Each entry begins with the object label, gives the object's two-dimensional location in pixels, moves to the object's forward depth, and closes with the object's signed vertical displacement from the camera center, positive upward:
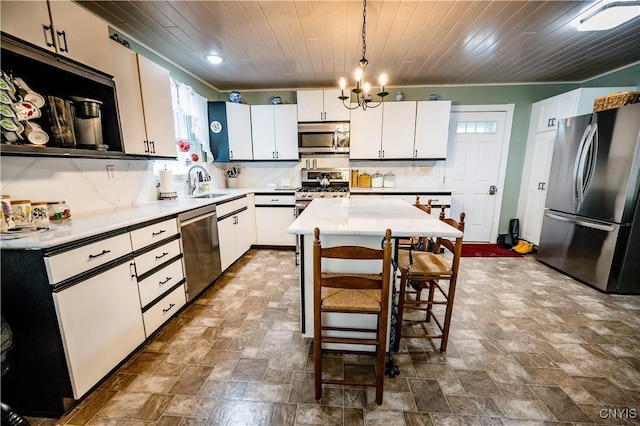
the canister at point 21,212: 1.43 -0.24
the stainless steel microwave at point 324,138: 3.86 +0.52
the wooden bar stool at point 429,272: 1.70 -0.68
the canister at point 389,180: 4.22 -0.14
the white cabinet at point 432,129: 3.76 +0.65
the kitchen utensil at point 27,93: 1.47 +0.47
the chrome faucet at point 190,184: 3.16 -0.16
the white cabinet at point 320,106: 3.78 +0.99
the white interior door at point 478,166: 4.05 +0.10
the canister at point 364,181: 4.21 -0.16
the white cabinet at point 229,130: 3.82 +0.64
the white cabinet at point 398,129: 3.80 +0.66
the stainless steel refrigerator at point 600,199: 2.40 -0.28
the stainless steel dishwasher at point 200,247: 2.30 -0.76
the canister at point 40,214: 1.49 -0.26
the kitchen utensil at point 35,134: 1.46 +0.22
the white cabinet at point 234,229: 3.00 -0.78
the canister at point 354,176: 4.24 -0.07
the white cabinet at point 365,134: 3.84 +0.59
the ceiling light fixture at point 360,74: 1.80 +0.71
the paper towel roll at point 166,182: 2.64 -0.11
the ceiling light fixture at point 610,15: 1.84 +1.21
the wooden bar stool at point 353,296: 1.23 -0.70
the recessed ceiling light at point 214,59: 2.81 +1.29
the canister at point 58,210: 1.69 -0.27
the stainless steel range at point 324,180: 4.07 -0.14
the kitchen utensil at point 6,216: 1.35 -0.24
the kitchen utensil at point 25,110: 1.40 +0.35
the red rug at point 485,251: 3.77 -1.23
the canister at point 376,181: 4.14 -0.15
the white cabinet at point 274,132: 3.90 +0.62
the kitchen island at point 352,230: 1.51 -0.35
